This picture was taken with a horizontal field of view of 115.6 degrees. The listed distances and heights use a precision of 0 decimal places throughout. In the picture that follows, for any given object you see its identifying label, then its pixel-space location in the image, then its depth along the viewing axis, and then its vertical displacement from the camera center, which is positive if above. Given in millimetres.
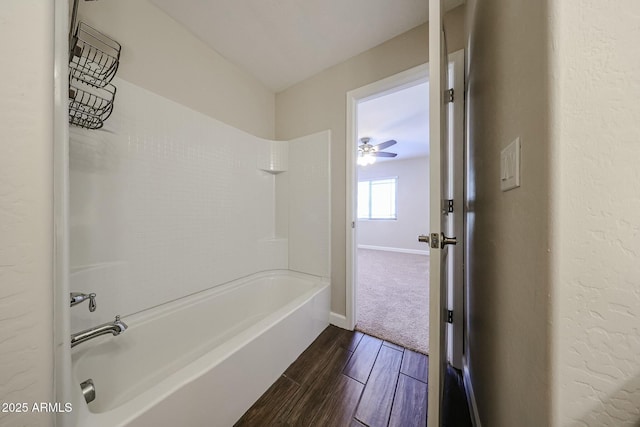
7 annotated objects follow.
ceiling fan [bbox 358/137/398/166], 3485 +1117
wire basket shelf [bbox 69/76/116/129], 1005 +574
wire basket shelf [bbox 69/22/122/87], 1090 +965
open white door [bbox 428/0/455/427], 769 +44
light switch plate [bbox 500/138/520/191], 502 +129
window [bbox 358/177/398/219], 5438 +409
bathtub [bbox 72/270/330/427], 775 -782
